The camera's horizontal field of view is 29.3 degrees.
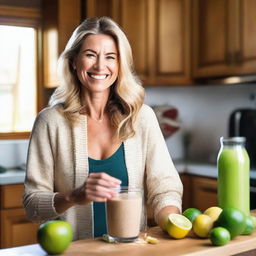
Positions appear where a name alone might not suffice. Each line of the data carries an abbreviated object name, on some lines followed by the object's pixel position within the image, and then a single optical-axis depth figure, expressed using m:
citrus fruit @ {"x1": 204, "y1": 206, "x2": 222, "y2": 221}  1.40
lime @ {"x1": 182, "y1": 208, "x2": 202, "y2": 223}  1.45
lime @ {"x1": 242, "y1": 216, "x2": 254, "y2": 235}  1.40
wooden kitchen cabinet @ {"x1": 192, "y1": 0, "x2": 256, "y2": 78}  3.43
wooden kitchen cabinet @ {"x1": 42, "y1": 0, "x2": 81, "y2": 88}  3.53
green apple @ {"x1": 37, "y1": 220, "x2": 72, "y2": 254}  1.21
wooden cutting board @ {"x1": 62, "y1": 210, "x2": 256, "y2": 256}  1.24
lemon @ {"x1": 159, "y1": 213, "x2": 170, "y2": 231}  1.43
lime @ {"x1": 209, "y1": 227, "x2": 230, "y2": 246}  1.28
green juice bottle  1.46
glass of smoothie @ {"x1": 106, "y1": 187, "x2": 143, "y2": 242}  1.30
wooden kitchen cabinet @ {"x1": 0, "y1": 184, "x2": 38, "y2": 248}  3.15
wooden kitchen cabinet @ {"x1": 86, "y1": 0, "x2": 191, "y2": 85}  3.81
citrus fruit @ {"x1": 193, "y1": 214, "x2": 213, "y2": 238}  1.35
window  3.72
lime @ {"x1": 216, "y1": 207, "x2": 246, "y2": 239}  1.33
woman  1.67
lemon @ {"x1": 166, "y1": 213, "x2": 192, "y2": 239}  1.35
